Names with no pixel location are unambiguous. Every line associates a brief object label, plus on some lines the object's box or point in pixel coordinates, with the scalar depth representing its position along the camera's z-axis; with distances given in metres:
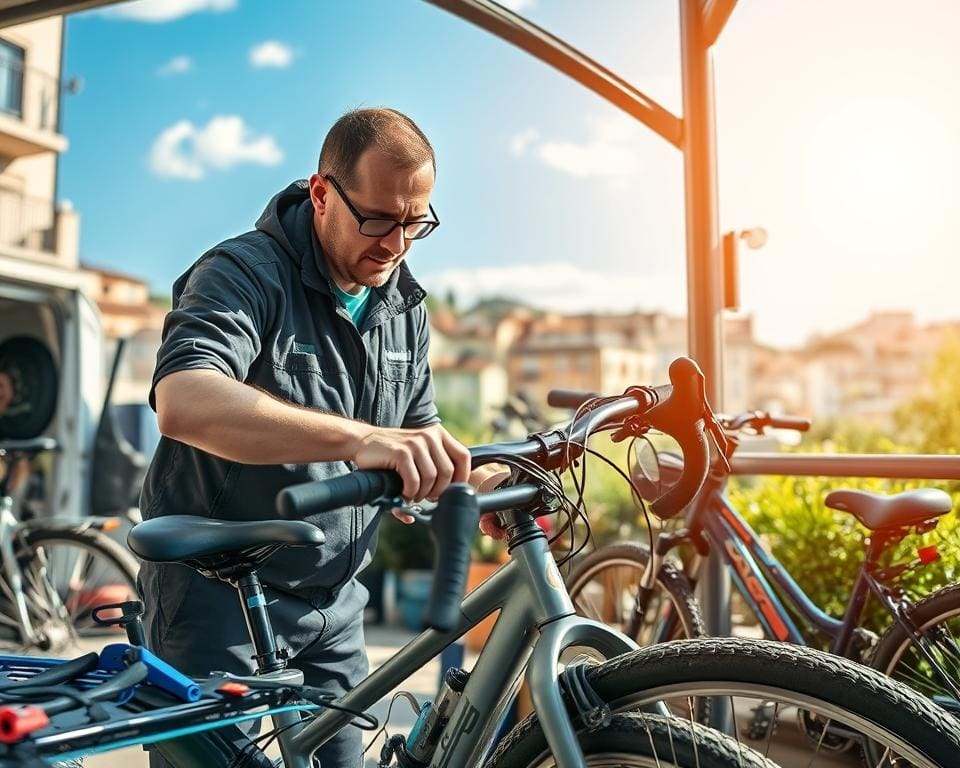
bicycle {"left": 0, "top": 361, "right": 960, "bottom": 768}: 1.16
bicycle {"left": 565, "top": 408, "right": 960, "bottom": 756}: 2.50
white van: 6.38
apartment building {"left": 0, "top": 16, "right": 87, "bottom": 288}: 19.17
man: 1.82
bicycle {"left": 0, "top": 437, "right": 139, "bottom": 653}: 5.16
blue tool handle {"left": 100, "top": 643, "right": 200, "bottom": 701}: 1.36
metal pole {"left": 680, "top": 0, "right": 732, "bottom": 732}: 3.41
